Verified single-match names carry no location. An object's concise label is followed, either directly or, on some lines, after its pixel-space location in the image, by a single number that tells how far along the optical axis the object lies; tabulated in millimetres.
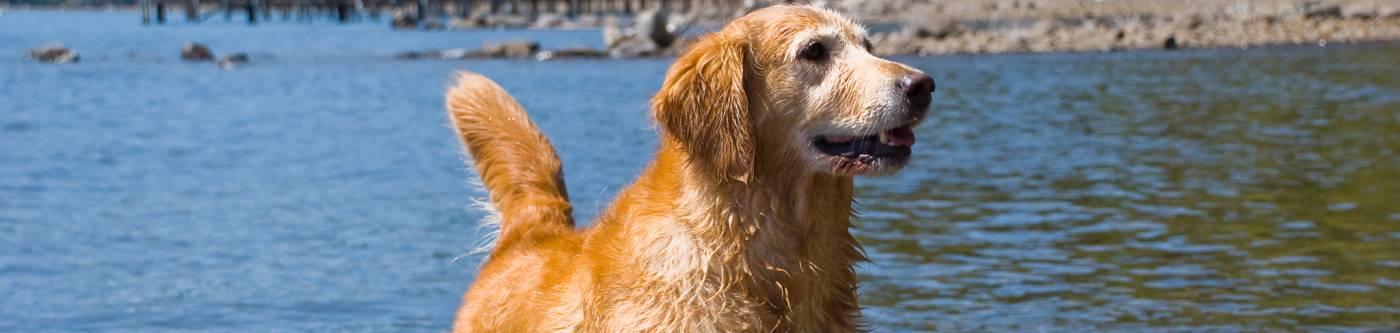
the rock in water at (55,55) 51250
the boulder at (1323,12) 51219
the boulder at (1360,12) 50062
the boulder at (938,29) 50375
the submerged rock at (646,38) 50531
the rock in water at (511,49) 50281
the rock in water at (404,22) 83812
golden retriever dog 4410
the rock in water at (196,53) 51875
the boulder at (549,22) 80938
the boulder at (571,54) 49625
